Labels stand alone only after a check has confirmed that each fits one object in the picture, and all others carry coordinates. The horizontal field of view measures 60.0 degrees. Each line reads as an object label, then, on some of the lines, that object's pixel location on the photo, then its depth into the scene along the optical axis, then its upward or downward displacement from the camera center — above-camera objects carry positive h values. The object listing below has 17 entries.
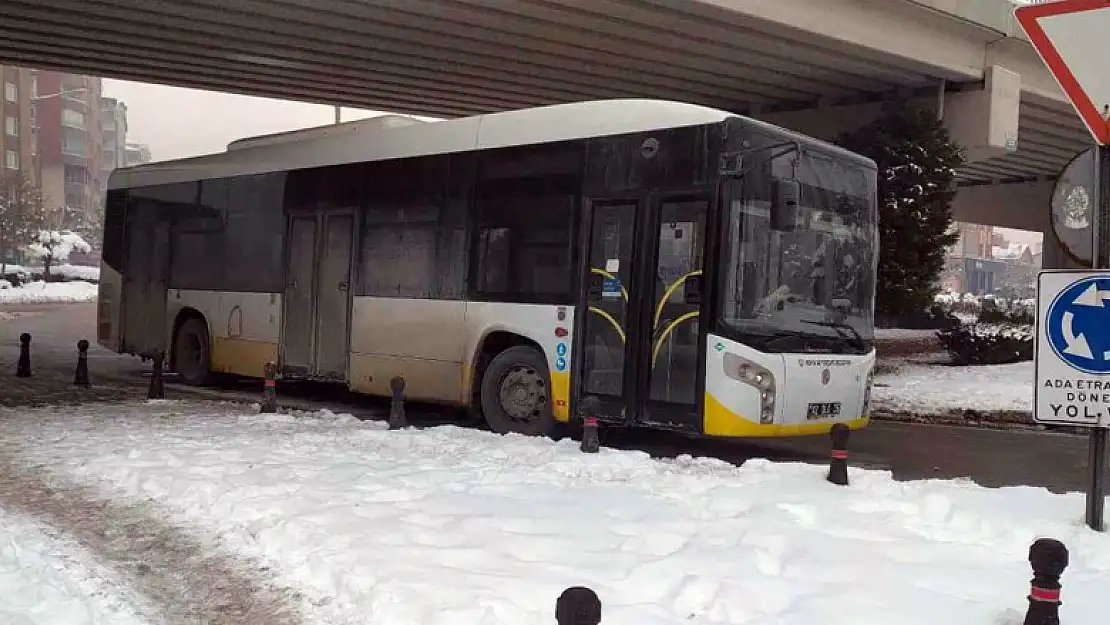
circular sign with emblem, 6.21 +0.78
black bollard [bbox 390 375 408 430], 10.38 -1.25
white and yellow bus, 8.84 +0.32
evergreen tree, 19.50 +2.24
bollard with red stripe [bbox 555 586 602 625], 3.21 -1.04
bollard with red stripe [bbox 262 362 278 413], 11.48 -1.32
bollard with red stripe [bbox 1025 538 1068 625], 4.25 -1.15
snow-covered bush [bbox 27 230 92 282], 60.28 +1.68
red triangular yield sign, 6.01 +1.73
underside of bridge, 16.91 +5.01
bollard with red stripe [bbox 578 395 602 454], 9.05 -1.28
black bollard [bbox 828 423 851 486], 7.69 -1.16
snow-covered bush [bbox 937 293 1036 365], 22.25 -0.50
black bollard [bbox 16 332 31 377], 15.23 -1.52
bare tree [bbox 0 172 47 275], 57.38 +3.46
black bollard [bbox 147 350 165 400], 12.82 -1.42
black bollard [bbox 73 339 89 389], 14.27 -1.48
